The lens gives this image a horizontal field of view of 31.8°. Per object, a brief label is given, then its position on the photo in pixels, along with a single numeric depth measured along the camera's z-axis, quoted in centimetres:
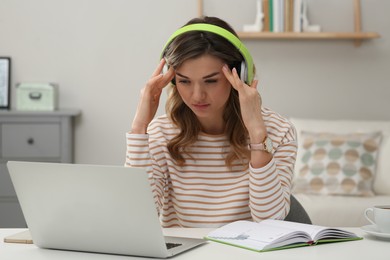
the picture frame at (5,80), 405
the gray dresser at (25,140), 376
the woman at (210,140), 179
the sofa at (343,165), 355
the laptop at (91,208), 128
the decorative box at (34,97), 392
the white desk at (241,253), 134
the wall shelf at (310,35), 391
